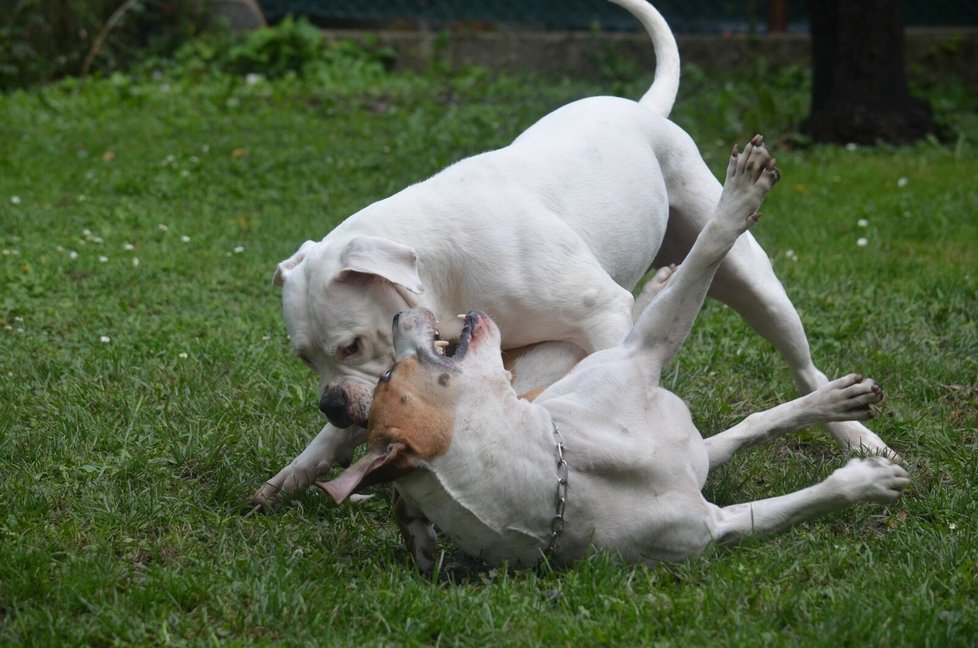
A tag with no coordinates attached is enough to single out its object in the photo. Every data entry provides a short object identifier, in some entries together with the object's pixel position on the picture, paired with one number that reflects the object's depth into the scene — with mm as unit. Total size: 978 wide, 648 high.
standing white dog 8477
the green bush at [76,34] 26000
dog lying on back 7121
